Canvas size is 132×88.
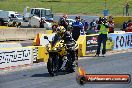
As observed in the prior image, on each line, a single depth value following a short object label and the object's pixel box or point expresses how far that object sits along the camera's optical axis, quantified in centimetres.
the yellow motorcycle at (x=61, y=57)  1462
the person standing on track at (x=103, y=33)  2167
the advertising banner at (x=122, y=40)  2498
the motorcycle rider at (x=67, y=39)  1508
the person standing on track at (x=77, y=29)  2362
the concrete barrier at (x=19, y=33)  3147
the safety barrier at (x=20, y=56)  1653
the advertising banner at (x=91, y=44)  2267
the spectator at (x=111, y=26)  2677
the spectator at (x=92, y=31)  3228
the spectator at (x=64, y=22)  2039
